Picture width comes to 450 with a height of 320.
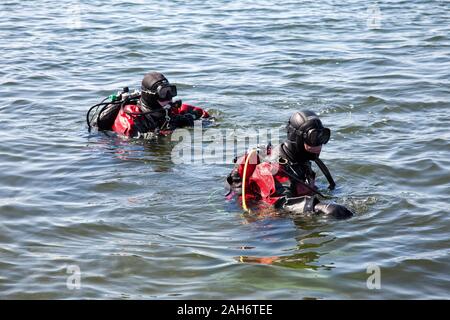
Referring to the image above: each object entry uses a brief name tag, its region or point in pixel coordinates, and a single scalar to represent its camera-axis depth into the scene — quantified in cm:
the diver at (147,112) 1853
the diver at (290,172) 1323
